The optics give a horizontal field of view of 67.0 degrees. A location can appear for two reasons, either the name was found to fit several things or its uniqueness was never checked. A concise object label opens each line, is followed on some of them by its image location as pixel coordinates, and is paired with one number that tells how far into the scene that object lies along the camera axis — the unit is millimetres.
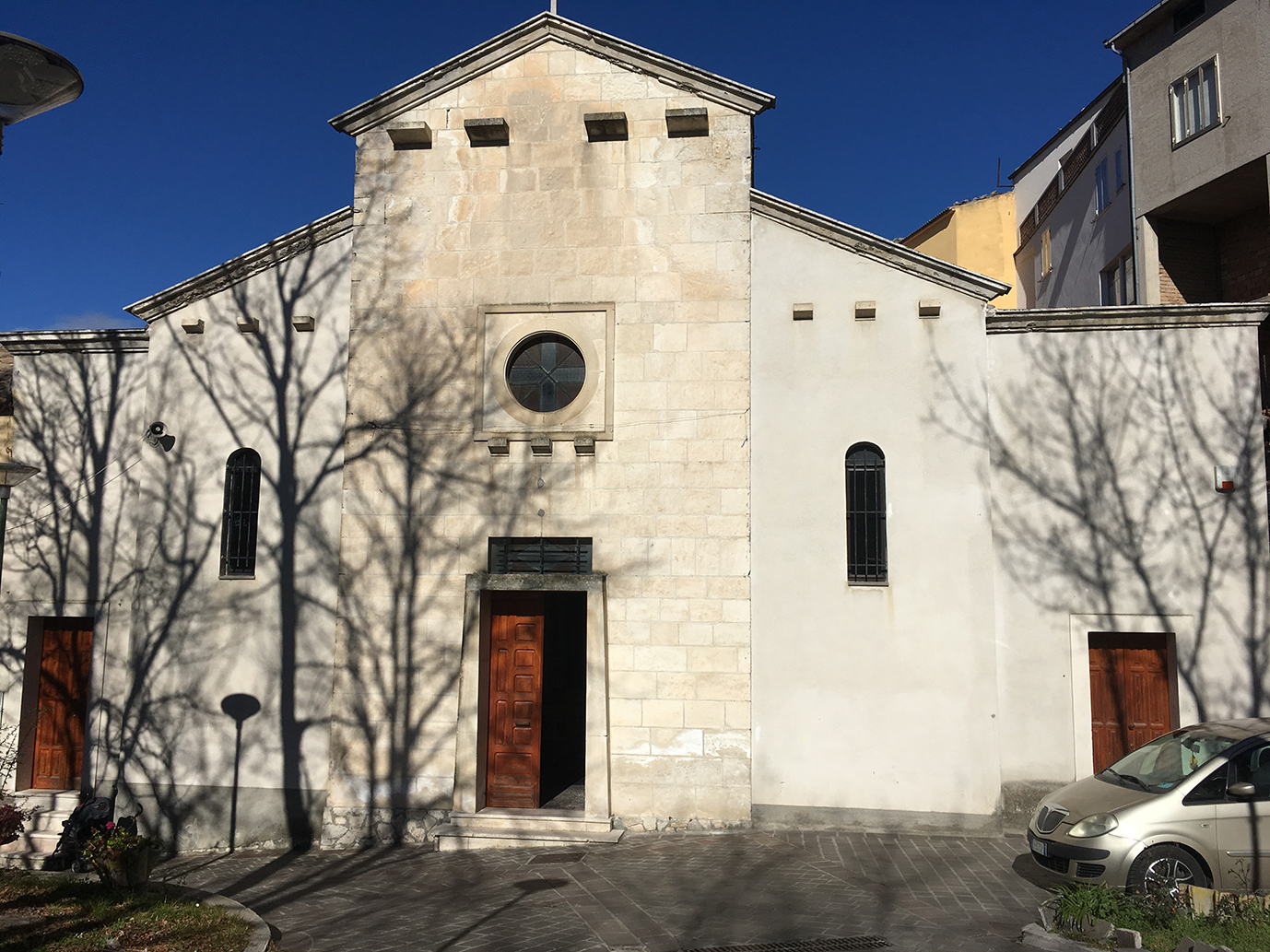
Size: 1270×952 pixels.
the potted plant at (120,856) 8836
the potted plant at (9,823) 8852
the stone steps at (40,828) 12578
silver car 8211
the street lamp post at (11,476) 7820
